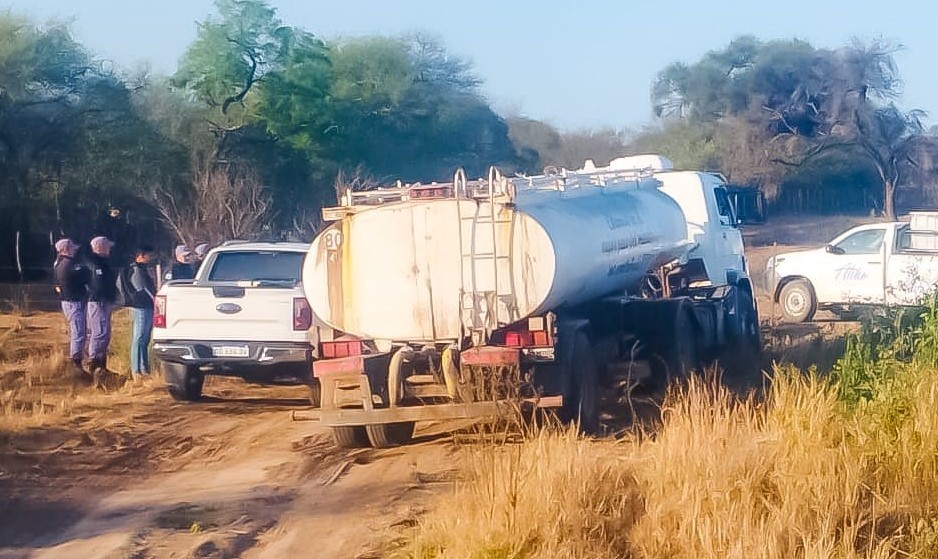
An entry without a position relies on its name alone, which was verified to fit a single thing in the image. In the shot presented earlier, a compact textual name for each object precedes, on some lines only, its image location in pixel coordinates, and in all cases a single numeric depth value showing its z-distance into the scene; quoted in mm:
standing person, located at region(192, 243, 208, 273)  16797
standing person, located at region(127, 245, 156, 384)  15102
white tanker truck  10477
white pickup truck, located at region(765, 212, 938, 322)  19734
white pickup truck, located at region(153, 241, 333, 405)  13133
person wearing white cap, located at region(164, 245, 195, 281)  15984
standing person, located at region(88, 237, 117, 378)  15094
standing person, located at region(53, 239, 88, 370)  15164
